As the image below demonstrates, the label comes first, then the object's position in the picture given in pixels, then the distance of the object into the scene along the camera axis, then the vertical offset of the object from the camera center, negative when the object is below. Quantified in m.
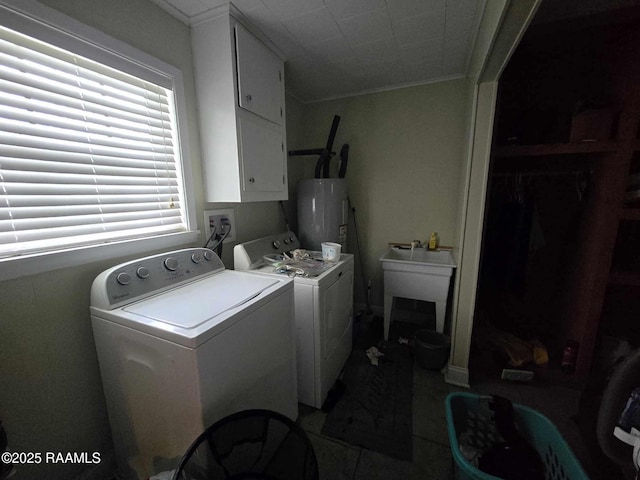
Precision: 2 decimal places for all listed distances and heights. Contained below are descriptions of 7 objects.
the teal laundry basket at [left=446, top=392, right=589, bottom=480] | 0.94 -1.07
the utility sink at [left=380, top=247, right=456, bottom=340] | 1.97 -0.71
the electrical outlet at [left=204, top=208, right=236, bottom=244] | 1.62 -0.16
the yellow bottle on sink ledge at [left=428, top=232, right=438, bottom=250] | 2.37 -0.42
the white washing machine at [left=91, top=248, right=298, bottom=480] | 0.83 -0.57
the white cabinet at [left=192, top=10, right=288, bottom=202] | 1.38 +0.55
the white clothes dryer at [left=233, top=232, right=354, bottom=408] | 1.43 -0.68
